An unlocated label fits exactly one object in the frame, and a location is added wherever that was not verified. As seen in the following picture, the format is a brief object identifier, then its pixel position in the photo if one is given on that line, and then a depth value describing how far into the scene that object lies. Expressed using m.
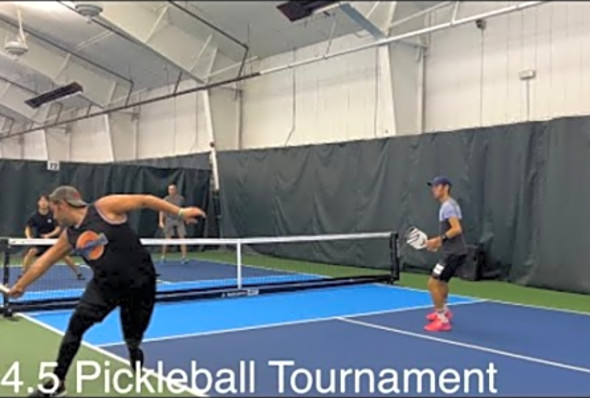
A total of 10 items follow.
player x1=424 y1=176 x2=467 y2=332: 7.20
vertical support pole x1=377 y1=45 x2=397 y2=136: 13.56
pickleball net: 9.22
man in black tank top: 4.62
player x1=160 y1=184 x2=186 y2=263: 15.19
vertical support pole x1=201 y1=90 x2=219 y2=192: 18.00
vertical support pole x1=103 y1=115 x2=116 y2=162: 21.11
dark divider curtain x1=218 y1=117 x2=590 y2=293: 10.69
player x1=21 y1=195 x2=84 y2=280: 10.71
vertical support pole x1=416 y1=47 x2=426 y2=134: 13.95
